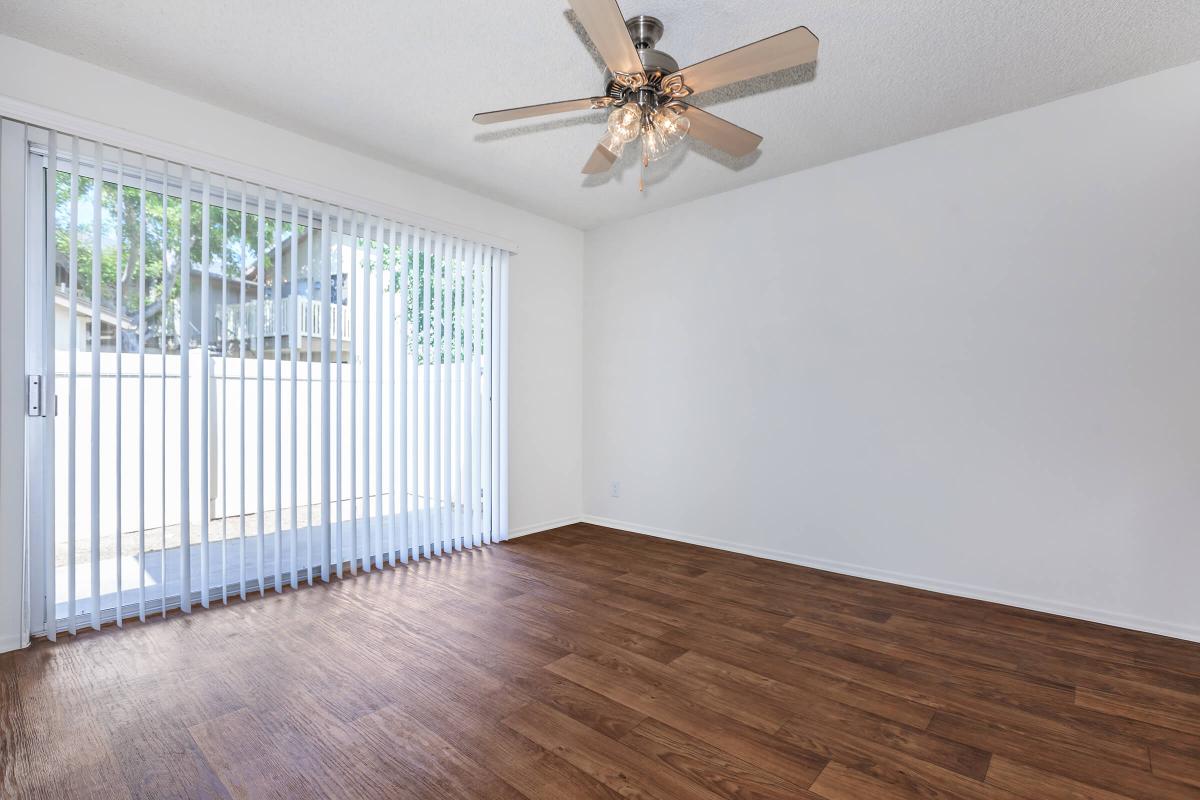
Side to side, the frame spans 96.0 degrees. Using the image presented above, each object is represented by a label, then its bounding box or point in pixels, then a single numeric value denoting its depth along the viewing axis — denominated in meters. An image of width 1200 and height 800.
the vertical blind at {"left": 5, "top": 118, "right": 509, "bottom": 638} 2.41
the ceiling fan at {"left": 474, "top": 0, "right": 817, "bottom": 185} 1.69
